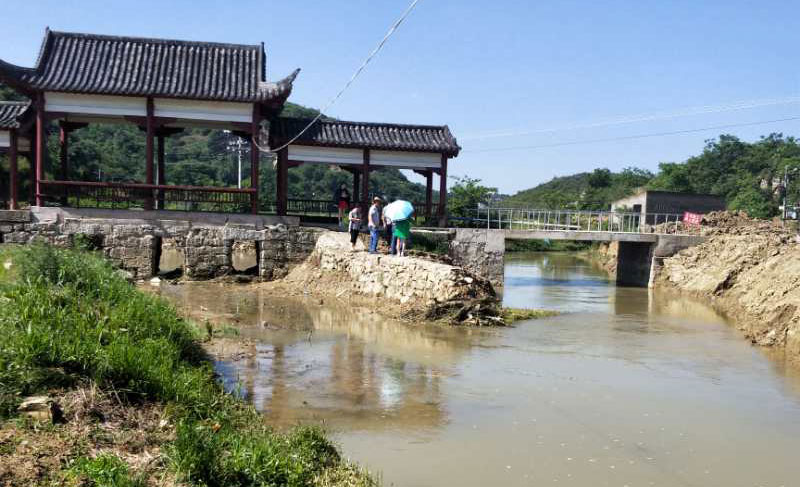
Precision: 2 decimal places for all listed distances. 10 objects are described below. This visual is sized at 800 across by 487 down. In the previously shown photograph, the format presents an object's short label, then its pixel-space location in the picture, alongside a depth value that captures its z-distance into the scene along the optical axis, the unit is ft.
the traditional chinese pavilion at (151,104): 56.95
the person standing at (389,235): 48.87
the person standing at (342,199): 62.59
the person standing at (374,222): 50.16
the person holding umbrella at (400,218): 47.01
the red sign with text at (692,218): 88.43
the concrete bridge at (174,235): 56.39
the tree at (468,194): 110.22
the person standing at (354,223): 53.42
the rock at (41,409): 16.29
